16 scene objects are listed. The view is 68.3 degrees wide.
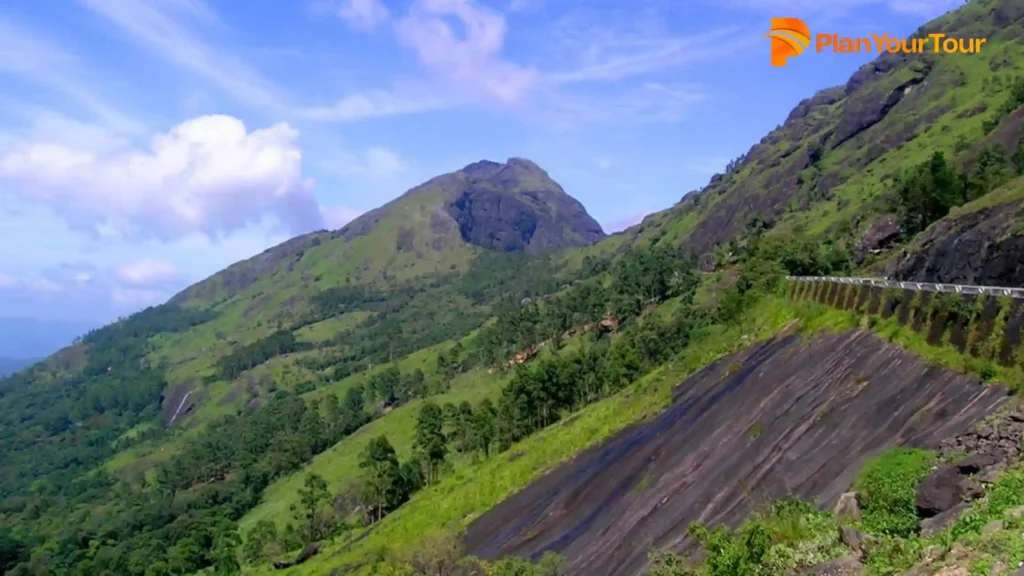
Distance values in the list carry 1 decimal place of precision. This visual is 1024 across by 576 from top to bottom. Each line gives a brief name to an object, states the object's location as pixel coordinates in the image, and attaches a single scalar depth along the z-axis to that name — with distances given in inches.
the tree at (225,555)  4463.6
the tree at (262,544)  4512.8
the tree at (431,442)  3922.2
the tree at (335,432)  7657.5
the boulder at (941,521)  669.3
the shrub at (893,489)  724.7
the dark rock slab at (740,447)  1090.7
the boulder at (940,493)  717.9
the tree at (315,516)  4259.4
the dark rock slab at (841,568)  633.0
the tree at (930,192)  3248.0
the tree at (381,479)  3905.0
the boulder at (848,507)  821.6
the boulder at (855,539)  664.4
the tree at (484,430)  3939.5
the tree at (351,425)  7780.5
